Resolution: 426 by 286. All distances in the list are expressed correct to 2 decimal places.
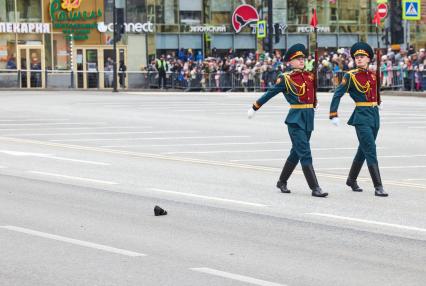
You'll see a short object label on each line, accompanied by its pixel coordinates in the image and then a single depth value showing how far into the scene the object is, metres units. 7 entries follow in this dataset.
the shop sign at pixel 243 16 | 66.00
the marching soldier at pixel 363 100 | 13.83
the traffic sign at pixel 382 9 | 45.00
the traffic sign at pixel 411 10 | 39.72
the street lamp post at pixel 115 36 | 52.22
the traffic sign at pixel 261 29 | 52.78
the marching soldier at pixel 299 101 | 13.74
